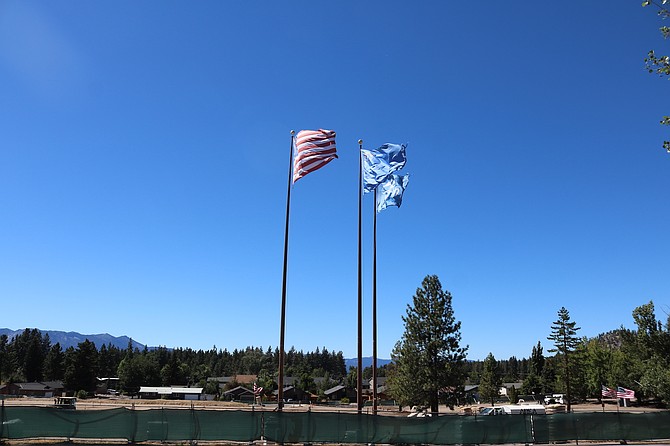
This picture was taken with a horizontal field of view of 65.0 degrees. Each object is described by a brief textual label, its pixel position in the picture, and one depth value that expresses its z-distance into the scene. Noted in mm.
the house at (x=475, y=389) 142812
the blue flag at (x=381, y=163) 28234
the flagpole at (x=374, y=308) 25516
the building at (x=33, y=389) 109688
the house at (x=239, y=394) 112938
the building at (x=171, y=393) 104938
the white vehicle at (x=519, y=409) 40894
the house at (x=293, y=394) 113469
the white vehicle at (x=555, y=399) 90650
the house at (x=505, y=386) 144300
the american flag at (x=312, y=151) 25906
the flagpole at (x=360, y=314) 24977
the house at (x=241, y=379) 146500
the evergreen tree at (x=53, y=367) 131375
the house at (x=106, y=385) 128875
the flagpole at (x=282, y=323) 22891
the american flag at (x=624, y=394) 39469
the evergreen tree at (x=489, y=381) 102250
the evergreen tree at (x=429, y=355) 40188
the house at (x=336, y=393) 123412
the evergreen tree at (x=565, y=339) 71188
